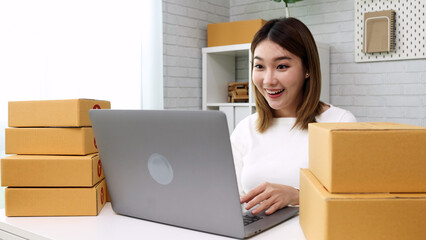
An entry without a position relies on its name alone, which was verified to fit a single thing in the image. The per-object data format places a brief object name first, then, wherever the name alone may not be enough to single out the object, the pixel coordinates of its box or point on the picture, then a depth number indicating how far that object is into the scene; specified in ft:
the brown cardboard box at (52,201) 3.81
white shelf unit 10.03
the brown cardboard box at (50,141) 3.90
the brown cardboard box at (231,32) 10.10
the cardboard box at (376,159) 2.44
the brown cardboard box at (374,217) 2.42
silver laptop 2.96
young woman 5.21
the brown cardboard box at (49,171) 3.83
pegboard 8.85
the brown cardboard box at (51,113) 3.87
